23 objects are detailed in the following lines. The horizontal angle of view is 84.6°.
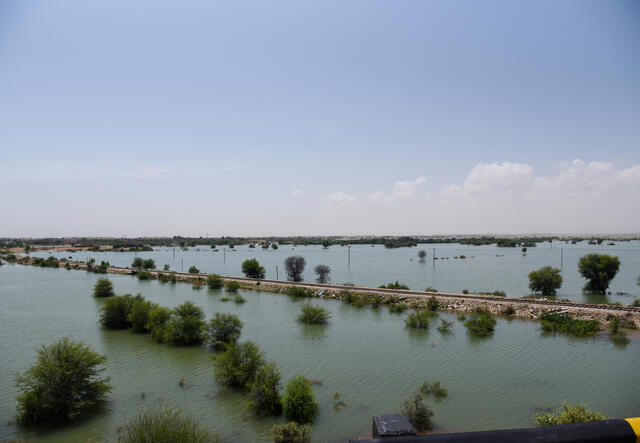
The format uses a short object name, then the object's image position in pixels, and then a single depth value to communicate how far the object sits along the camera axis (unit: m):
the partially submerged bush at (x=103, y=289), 42.22
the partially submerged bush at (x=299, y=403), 13.03
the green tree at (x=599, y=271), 41.56
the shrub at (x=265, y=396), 13.80
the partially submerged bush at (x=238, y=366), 15.91
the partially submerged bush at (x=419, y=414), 12.60
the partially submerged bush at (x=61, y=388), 13.40
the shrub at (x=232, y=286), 47.42
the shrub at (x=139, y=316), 26.44
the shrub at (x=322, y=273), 56.41
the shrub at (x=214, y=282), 49.66
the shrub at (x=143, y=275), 59.56
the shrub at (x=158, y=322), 24.22
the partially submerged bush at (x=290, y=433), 11.19
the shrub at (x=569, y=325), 25.31
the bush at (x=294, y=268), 57.00
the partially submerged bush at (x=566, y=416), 11.34
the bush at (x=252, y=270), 56.90
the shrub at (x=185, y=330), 23.33
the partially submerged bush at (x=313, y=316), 29.19
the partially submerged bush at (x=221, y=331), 22.89
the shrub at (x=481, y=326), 25.13
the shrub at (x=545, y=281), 40.34
